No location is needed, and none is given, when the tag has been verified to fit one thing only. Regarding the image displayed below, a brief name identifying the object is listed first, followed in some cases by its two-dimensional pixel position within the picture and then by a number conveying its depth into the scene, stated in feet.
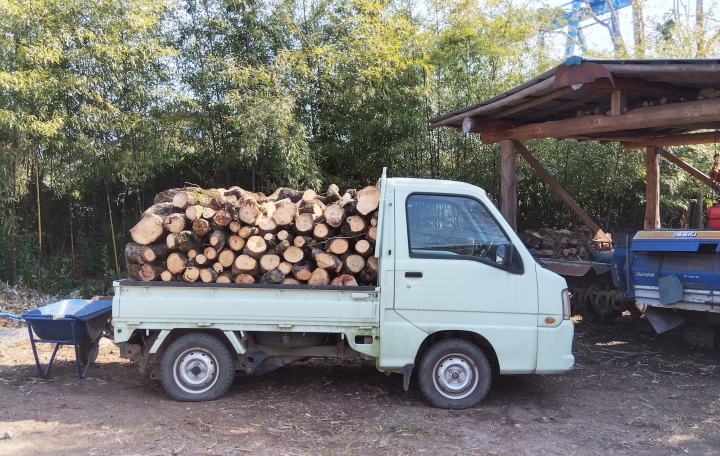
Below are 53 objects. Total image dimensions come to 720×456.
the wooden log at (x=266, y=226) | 16.43
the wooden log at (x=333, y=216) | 16.38
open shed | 20.56
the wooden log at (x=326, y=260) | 16.19
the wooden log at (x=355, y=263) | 16.29
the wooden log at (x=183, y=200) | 16.90
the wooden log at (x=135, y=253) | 16.33
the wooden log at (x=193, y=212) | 16.61
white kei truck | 15.75
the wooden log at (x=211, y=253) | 16.39
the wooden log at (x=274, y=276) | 16.21
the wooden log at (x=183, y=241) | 16.38
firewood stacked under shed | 30.53
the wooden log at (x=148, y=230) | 16.37
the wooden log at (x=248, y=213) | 16.40
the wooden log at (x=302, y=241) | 16.42
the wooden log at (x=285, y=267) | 16.34
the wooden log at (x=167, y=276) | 16.46
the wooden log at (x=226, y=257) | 16.43
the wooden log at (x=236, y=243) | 16.51
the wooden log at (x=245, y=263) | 16.20
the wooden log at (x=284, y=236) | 16.46
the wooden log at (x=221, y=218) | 16.38
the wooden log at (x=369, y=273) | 16.30
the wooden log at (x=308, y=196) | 17.65
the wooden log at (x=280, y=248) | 16.33
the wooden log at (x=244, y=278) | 16.34
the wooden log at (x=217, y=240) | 16.44
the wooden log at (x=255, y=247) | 16.22
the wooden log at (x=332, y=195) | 17.89
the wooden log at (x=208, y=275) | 16.38
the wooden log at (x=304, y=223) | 16.34
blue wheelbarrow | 17.49
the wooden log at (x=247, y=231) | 16.48
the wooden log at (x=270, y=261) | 16.28
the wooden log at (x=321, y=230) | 16.35
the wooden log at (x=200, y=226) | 16.42
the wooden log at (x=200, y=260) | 16.35
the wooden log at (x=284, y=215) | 16.42
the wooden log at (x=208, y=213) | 16.56
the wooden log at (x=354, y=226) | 16.31
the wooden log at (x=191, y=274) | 16.35
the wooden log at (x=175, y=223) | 16.52
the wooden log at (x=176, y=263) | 16.35
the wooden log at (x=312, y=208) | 16.62
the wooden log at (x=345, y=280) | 16.20
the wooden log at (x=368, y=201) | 16.26
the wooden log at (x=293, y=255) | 16.30
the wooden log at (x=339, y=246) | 16.33
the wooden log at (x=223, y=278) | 16.47
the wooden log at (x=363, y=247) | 16.26
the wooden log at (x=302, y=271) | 16.24
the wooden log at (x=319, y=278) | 16.25
